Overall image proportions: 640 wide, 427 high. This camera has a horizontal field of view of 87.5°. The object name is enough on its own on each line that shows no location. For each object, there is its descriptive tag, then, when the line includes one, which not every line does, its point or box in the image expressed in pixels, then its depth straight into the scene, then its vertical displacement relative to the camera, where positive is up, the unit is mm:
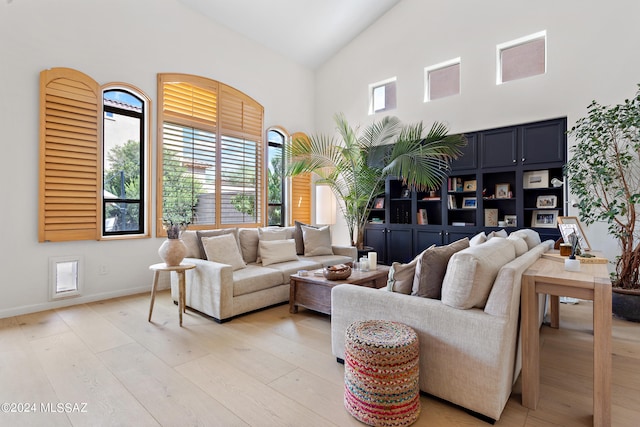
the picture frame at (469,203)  5059 +146
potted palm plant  4809 +839
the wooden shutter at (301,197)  6276 +286
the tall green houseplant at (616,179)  3363 +389
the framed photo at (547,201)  4410 +156
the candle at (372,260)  3763 -545
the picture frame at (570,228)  2837 -132
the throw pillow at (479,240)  2684 -223
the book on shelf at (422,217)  5477 -80
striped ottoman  1649 -844
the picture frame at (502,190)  4769 +325
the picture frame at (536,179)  4426 +453
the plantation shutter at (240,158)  5164 +855
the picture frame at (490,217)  4863 -66
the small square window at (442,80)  5156 +2099
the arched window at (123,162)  4051 +613
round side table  3088 -645
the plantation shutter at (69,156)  3465 +584
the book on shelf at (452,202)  5164 +160
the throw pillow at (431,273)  1999 -364
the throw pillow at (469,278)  1752 -350
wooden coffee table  3203 -754
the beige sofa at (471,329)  1670 -621
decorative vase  3082 -381
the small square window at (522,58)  4434 +2130
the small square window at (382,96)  5836 +2076
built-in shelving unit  4371 +242
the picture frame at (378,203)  6012 +162
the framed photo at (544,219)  4428 -82
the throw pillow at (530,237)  2792 -214
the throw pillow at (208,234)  3707 -263
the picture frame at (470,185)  5062 +416
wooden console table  1603 -520
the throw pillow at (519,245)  2314 -231
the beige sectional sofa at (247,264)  3188 -619
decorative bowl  3230 -595
